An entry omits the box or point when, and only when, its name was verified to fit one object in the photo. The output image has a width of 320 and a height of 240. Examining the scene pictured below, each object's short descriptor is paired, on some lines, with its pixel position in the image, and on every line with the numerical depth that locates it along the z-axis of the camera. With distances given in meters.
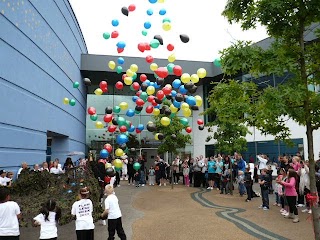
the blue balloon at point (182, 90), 13.11
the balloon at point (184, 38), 12.56
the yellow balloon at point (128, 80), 13.61
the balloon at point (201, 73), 12.55
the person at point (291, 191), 9.08
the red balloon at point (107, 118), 13.45
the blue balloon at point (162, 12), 13.05
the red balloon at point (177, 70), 13.17
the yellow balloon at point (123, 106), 13.54
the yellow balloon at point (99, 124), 13.99
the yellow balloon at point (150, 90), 13.59
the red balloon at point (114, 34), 13.42
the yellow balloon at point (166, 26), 12.65
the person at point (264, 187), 10.58
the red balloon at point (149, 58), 14.04
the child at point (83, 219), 5.88
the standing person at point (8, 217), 5.32
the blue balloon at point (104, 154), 11.94
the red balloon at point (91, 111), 14.21
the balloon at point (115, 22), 13.24
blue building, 11.48
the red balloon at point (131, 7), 12.70
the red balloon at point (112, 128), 13.73
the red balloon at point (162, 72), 12.92
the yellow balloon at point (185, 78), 12.38
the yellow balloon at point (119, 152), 12.26
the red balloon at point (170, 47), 13.55
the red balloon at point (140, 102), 13.53
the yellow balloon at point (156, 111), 13.85
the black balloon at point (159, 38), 13.16
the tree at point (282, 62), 5.46
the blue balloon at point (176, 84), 13.62
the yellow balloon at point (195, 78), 12.46
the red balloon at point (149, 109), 13.96
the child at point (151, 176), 19.86
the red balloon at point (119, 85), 14.10
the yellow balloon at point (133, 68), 14.30
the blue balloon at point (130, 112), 13.94
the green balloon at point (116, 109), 14.31
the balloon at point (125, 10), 12.65
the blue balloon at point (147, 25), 13.29
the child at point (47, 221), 5.41
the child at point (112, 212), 6.70
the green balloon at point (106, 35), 13.49
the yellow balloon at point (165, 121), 12.80
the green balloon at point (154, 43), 13.03
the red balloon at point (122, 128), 13.52
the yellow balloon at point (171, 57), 13.81
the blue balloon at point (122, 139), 12.12
